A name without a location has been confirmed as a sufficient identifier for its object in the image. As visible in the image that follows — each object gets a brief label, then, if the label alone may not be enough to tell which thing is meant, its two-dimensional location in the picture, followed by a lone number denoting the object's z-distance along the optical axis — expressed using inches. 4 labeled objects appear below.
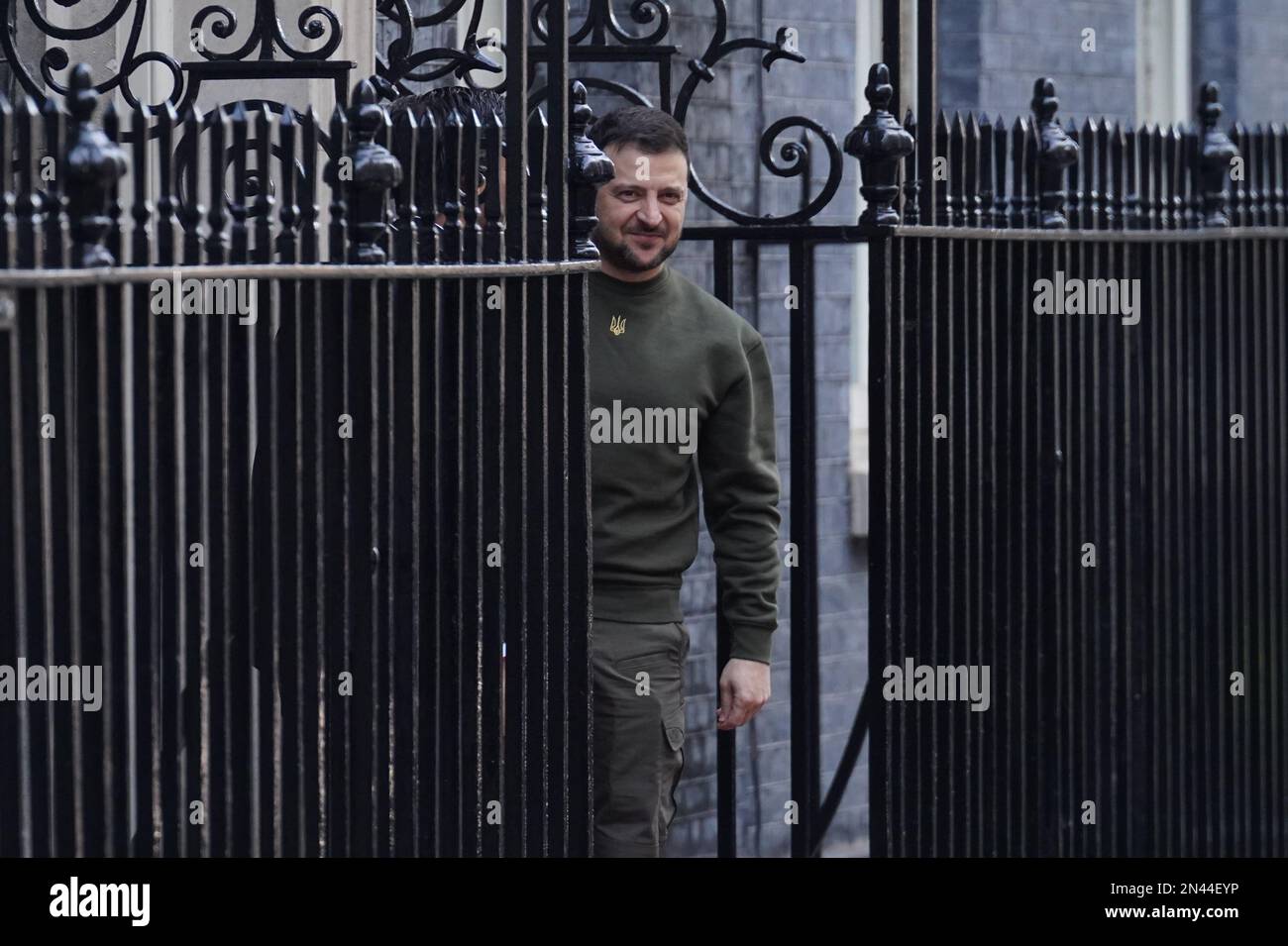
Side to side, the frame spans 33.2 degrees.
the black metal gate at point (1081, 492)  218.1
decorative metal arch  226.2
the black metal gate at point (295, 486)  141.7
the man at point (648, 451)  201.2
